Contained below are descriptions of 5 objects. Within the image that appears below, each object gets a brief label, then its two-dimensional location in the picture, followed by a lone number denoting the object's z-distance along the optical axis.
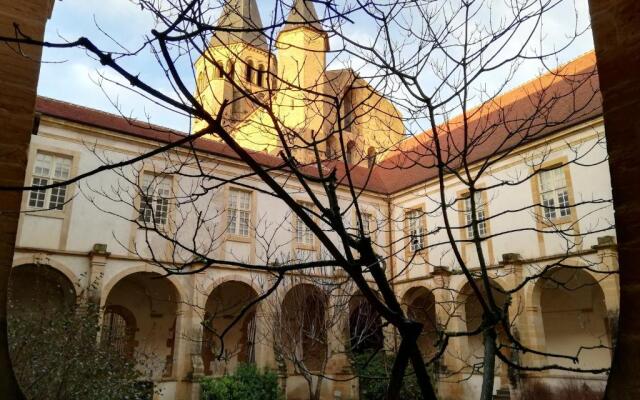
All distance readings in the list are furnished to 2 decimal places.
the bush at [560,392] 11.32
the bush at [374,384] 13.84
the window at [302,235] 15.94
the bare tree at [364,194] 1.47
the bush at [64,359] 6.49
